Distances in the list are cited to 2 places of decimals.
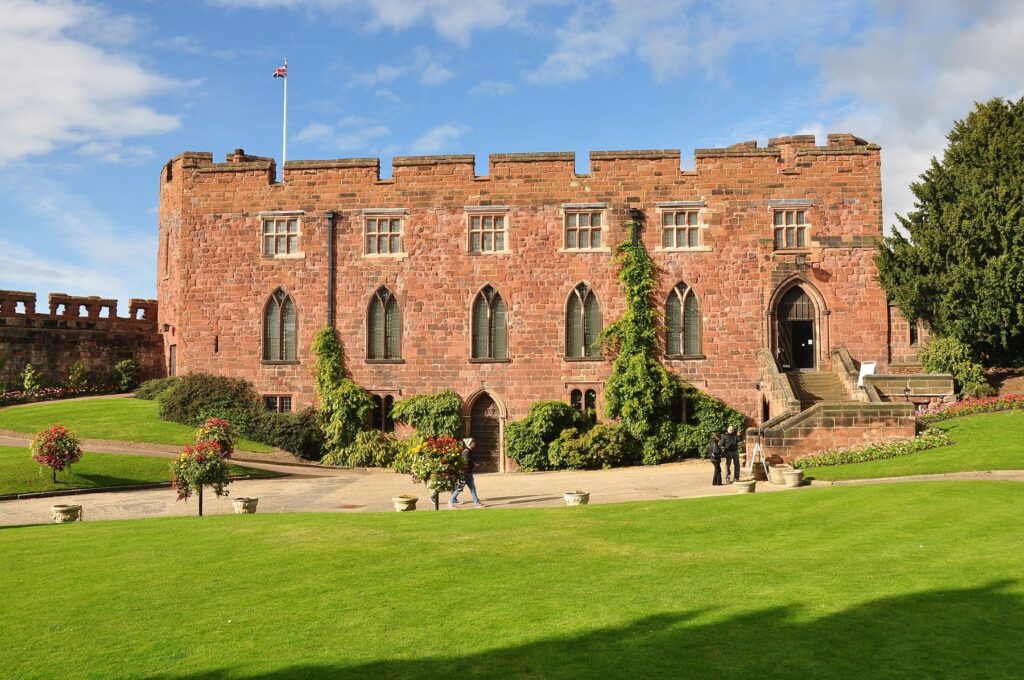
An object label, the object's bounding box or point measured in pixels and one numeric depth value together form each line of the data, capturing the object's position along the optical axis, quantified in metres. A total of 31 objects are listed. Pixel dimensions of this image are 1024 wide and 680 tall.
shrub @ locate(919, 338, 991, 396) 29.16
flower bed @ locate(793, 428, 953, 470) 23.00
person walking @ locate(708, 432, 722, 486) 22.77
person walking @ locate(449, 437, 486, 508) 20.58
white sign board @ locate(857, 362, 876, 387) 29.66
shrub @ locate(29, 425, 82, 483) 22.80
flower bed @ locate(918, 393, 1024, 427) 26.92
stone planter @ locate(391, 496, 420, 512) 19.72
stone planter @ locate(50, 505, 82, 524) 18.38
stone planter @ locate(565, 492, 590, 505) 19.55
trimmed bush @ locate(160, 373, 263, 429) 33.25
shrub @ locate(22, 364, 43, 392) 37.56
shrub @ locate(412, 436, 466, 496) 19.73
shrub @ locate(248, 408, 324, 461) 32.41
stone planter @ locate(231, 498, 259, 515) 19.47
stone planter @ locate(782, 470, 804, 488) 20.42
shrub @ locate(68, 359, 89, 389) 38.78
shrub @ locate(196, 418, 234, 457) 20.23
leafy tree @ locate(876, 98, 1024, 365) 28.66
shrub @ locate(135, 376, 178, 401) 36.41
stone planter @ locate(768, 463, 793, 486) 21.27
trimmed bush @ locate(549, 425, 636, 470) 30.59
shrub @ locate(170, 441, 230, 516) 19.19
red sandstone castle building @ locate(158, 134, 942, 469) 32.47
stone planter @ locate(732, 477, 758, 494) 20.11
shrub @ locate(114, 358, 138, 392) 39.69
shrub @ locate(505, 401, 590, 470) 31.50
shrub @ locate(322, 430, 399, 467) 32.09
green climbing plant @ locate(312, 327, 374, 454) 33.06
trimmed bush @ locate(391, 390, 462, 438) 32.88
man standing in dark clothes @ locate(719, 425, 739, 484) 23.06
